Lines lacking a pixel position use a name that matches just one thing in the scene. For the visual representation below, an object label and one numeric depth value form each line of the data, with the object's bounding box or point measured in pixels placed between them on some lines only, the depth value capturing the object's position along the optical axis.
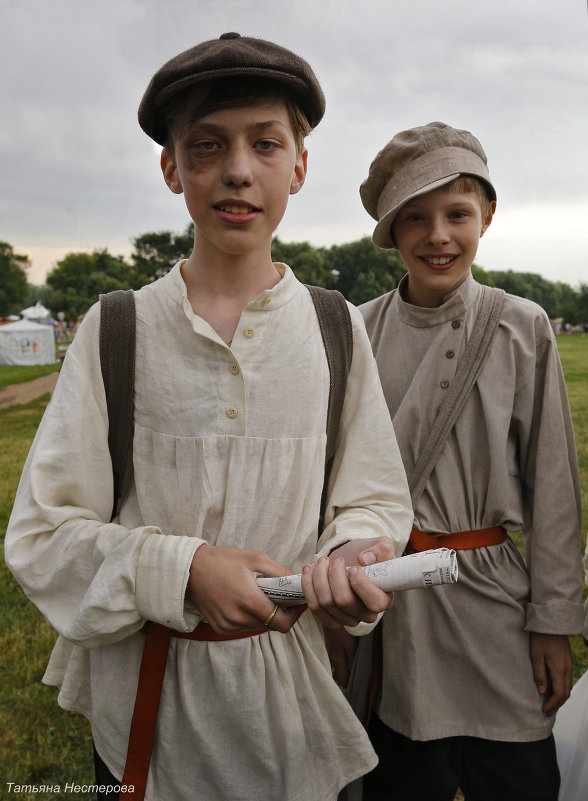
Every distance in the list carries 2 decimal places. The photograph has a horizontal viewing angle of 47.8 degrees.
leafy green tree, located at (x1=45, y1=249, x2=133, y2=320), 42.50
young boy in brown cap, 1.32
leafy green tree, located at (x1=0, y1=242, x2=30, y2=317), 51.38
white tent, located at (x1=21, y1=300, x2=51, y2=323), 39.22
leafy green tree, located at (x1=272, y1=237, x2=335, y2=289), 42.69
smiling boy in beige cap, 1.88
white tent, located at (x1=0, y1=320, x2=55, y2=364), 28.47
